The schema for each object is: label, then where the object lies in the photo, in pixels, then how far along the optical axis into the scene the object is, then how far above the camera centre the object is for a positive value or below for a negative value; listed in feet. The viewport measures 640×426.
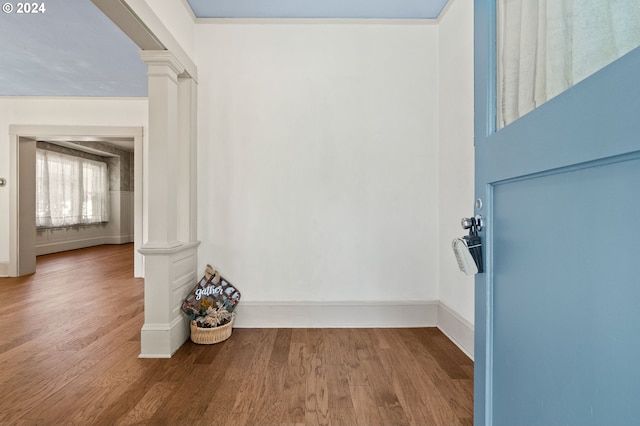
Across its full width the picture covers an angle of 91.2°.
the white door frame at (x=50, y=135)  13.94 +2.47
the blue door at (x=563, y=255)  1.75 -0.30
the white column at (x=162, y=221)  6.39 -0.20
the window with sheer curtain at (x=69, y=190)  21.30 +1.56
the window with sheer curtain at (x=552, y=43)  1.94 +1.23
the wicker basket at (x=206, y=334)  6.88 -2.71
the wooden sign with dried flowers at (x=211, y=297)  7.07 -2.02
